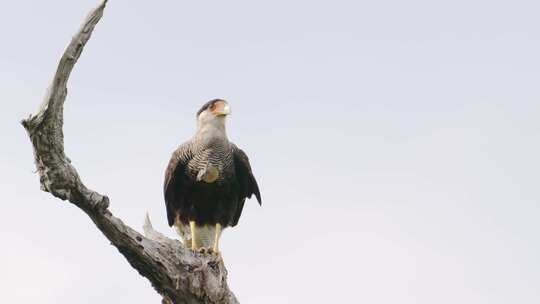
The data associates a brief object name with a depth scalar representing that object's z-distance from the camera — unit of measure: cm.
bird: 2031
